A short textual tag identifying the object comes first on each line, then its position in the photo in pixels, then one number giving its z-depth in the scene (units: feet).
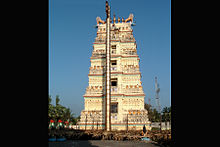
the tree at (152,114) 153.79
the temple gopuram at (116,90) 81.15
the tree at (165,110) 149.59
